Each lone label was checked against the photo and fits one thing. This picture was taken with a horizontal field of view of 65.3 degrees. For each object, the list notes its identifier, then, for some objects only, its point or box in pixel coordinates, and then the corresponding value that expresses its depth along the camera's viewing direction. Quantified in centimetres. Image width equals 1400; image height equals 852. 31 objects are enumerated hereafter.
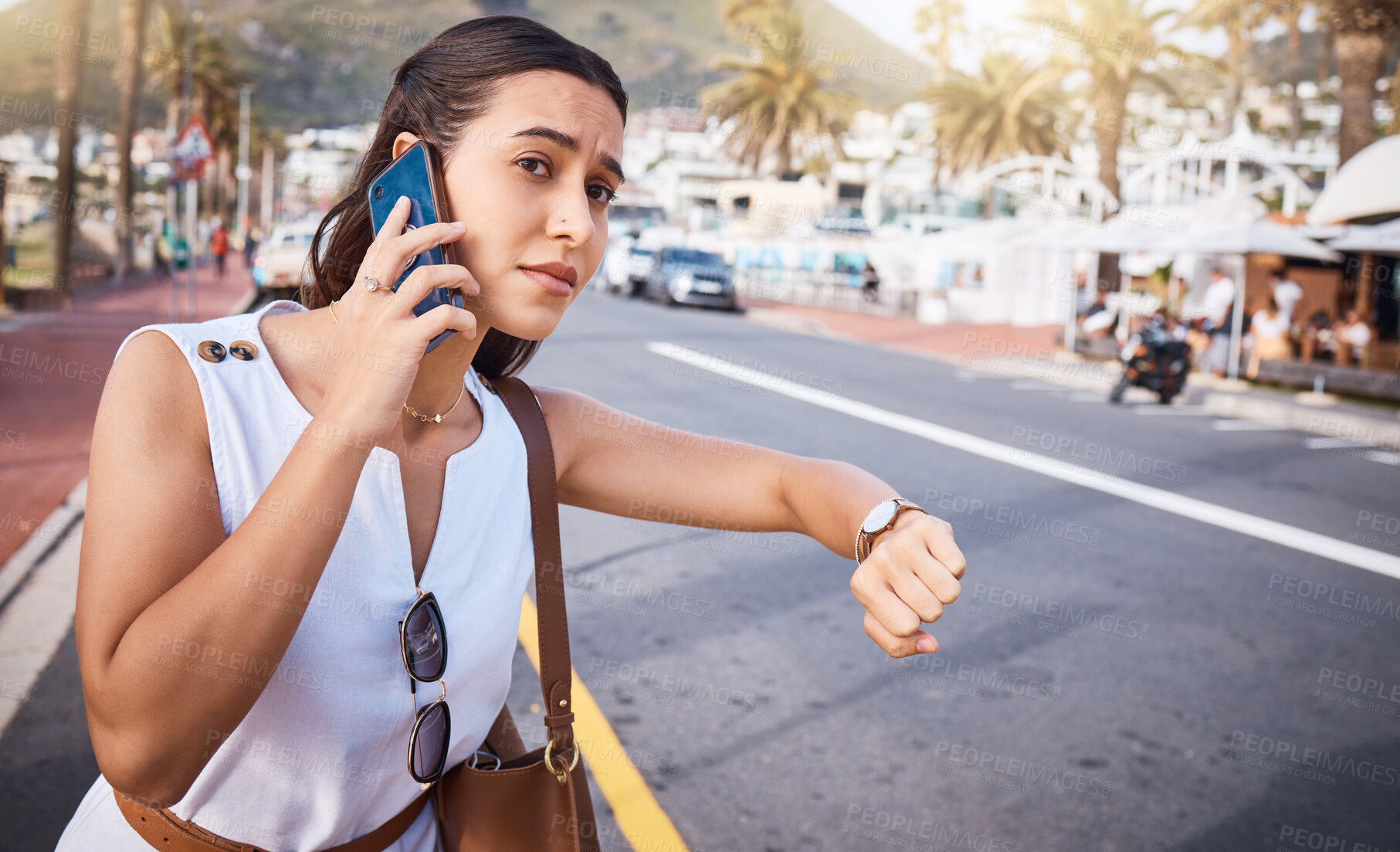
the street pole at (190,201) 2502
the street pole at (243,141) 6494
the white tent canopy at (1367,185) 2008
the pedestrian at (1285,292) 1848
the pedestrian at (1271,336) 1802
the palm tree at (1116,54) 2456
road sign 1694
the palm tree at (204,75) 5506
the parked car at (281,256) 2495
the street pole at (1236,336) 1745
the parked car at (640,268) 3278
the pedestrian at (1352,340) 1728
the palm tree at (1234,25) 2512
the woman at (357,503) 121
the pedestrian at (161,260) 3650
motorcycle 1529
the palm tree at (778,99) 4581
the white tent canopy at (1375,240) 1619
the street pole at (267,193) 8800
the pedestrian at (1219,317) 1788
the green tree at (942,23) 5656
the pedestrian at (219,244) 3584
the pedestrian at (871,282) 3275
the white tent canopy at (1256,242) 1703
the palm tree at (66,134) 2134
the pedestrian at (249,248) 4730
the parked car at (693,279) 3036
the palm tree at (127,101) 2806
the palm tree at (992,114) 4372
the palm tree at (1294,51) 2968
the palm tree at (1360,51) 1891
